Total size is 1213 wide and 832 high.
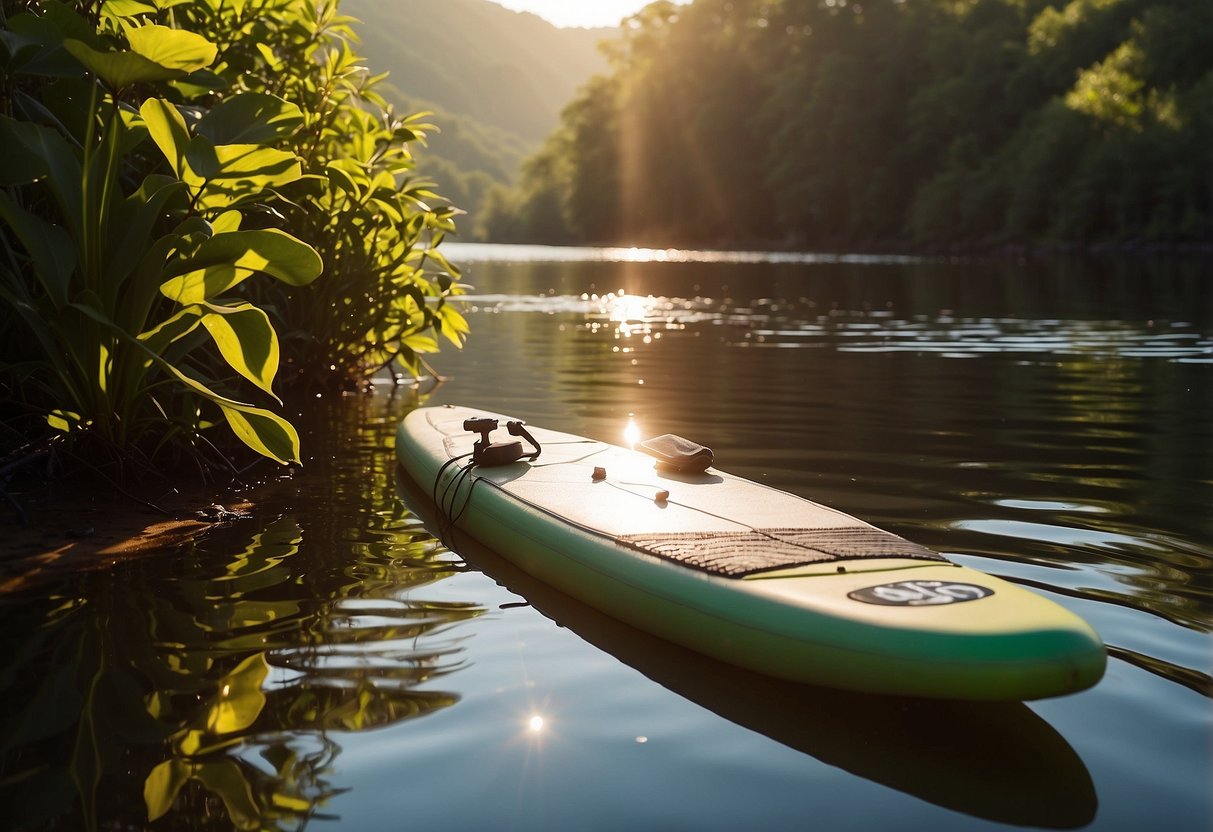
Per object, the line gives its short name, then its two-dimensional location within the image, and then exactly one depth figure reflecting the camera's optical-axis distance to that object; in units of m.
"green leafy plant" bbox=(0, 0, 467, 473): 4.53
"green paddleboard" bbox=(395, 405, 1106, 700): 3.00
